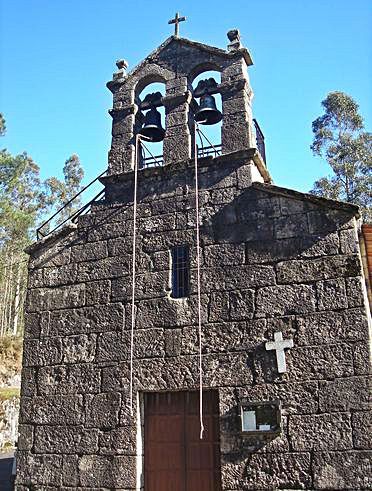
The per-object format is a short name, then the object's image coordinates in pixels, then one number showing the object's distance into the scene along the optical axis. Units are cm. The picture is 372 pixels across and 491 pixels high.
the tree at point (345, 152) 2028
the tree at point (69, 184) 2909
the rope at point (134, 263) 614
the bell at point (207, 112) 708
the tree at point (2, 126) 2077
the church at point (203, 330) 538
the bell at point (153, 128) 737
